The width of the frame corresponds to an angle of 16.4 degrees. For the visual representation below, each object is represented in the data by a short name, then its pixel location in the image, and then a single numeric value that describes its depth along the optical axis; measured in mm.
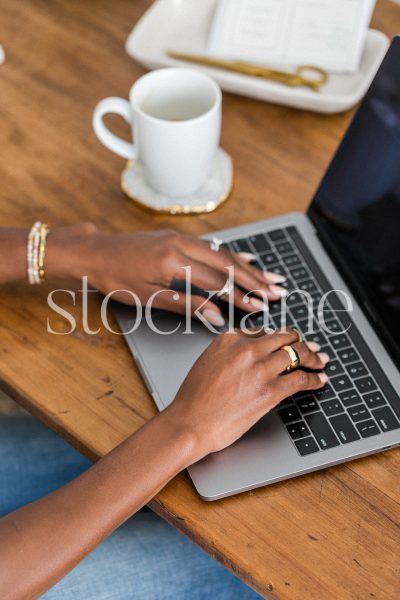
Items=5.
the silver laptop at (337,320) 1192
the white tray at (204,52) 1452
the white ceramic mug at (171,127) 1327
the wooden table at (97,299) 1156
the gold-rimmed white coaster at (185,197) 1379
